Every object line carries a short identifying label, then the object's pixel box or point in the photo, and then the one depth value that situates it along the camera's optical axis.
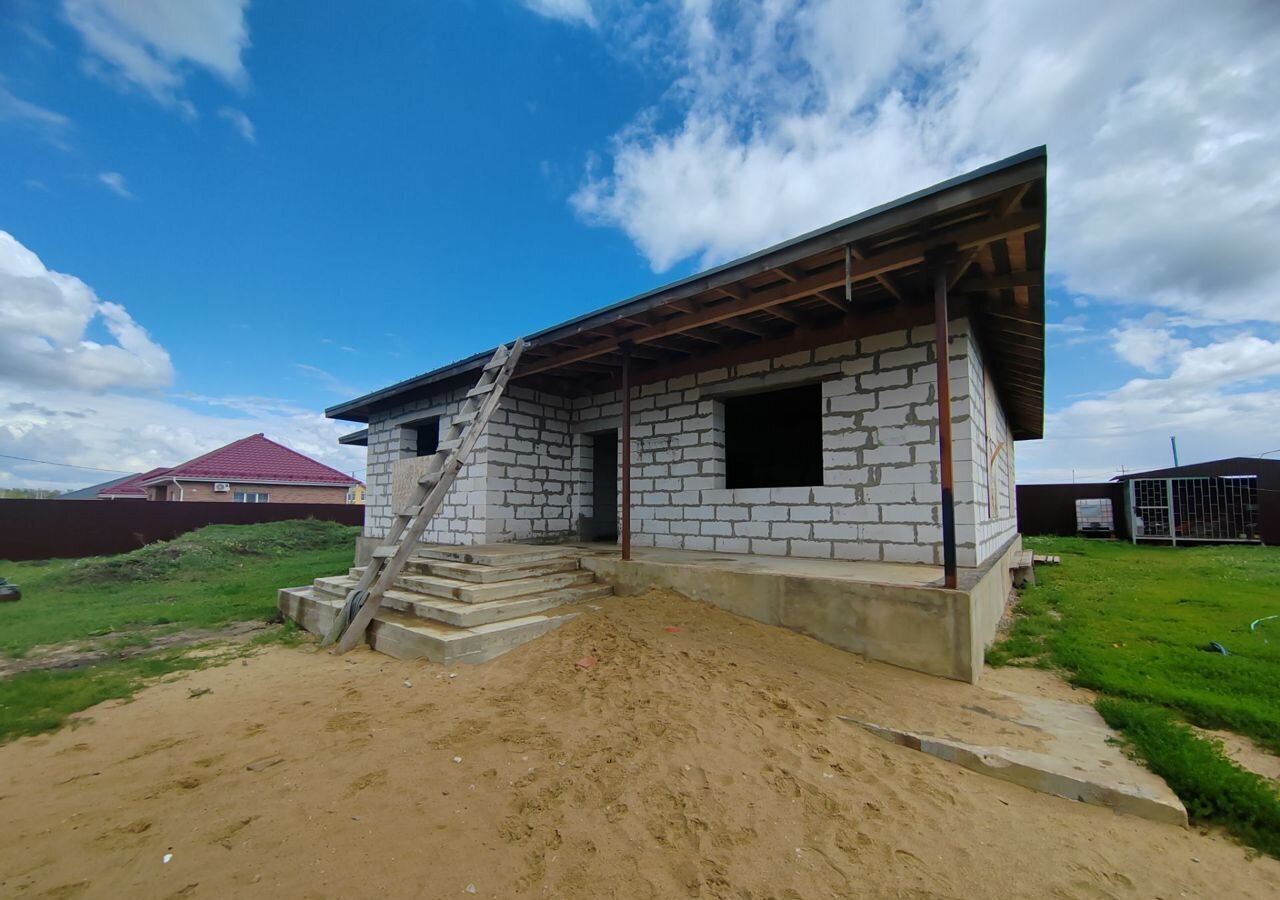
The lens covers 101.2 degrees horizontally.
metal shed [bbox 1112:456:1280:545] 14.05
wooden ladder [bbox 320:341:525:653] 4.84
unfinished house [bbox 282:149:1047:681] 3.88
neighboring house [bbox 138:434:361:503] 19.72
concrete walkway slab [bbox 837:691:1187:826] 2.30
